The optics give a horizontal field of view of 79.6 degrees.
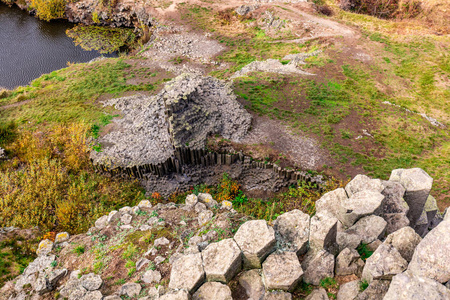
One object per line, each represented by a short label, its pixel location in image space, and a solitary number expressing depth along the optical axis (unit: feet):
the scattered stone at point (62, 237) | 34.54
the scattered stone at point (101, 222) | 36.55
